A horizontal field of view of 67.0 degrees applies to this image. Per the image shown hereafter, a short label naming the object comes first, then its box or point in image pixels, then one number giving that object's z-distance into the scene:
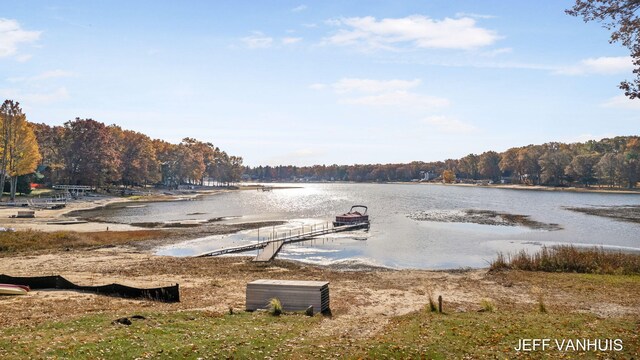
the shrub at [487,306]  20.91
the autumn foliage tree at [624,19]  17.02
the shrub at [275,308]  19.55
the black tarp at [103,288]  22.88
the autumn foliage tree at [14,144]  84.50
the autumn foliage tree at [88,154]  112.25
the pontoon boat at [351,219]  67.74
